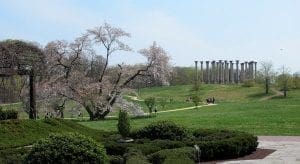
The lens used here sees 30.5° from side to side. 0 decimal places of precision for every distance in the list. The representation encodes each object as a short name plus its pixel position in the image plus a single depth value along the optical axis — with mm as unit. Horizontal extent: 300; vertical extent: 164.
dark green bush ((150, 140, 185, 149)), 13648
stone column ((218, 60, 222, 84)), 115875
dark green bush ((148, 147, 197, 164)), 10633
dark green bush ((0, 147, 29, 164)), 10820
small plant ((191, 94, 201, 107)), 52169
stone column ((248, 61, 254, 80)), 113519
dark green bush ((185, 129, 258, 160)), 14127
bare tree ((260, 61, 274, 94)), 86688
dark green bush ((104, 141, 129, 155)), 13578
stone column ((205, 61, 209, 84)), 116081
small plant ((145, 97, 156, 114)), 46531
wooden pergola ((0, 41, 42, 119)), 23453
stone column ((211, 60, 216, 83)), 116062
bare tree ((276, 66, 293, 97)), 71250
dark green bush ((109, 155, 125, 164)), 11758
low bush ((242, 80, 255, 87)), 87938
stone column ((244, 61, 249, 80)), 115250
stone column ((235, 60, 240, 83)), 115125
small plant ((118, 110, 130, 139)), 15906
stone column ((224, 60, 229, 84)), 116238
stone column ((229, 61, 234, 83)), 115625
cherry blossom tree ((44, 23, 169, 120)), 39094
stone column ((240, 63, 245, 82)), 114875
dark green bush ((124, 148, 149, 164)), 9805
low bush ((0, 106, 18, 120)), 18938
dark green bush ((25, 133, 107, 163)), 10344
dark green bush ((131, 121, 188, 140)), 15609
